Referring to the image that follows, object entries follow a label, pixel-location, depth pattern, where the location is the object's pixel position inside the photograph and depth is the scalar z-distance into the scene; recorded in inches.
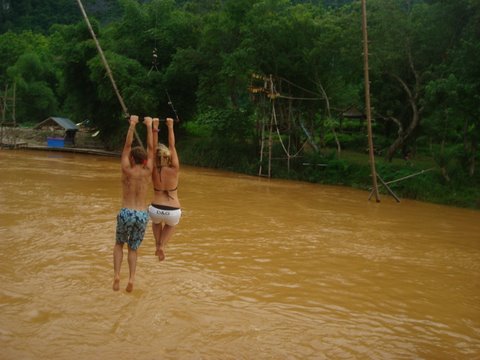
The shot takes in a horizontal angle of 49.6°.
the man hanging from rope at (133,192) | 209.6
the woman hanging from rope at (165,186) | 220.2
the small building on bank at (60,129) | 1385.3
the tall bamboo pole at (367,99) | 509.7
